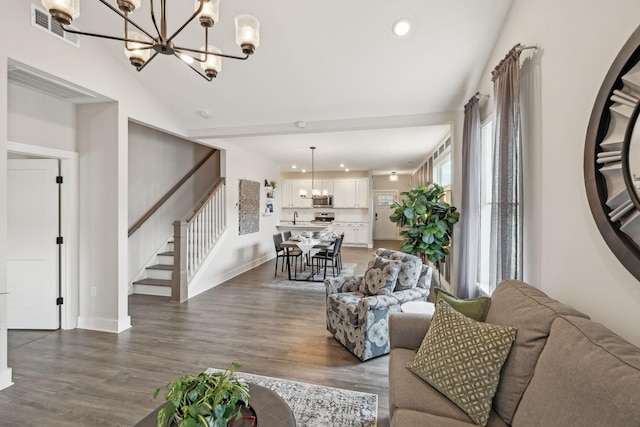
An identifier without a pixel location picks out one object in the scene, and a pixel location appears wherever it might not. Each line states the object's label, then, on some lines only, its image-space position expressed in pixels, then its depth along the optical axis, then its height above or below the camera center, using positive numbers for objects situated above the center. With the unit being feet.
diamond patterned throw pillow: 4.44 -2.46
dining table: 18.13 -2.19
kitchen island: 27.58 -1.63
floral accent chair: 8.81 -2.88
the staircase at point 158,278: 15.38 -3.81
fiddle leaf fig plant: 12.16 -0.42
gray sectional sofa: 2.97 -1.97
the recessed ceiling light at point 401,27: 8.83 +5.75
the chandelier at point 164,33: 4.95 +3.62
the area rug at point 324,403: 6.36 -4.60
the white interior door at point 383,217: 38.47 -0.74
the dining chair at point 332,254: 18.86 -2.82
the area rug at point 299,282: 17.08 -4.42
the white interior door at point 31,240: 10.96 -1.17
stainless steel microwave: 33.78 +1.19
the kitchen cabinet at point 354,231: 33.12 -2.27
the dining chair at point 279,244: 19.32 -2.24
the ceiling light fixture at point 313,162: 22.24 +4.68
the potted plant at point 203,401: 3.39 -2.37
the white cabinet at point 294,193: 34.60 +2.16
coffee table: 3.91 -2.90
